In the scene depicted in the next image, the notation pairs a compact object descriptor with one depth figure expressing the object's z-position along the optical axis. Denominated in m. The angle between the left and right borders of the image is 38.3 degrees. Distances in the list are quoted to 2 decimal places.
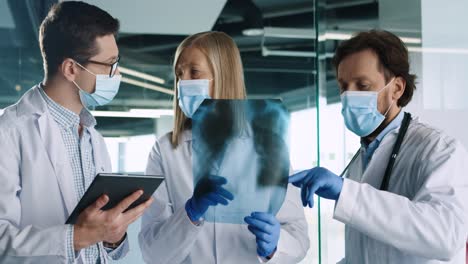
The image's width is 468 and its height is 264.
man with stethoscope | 1.73
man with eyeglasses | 1.67
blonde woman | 1.79
